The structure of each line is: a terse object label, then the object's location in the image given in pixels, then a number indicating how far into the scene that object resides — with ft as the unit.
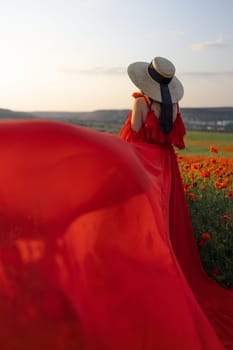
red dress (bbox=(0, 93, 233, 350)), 10.89
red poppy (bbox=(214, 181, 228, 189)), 22.04
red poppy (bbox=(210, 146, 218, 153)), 24.72
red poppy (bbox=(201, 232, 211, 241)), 19.04
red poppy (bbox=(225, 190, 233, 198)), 22.80
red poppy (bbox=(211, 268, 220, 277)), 19.11
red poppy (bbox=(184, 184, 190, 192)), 23.17
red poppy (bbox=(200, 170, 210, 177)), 21.87
